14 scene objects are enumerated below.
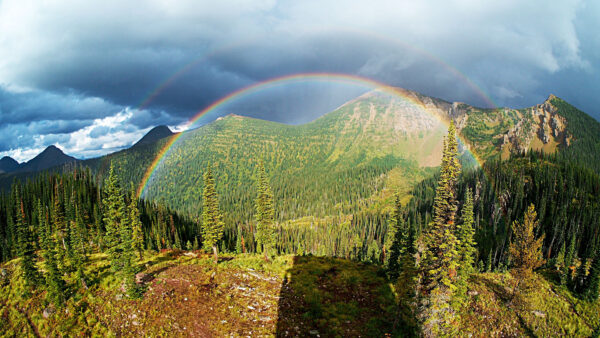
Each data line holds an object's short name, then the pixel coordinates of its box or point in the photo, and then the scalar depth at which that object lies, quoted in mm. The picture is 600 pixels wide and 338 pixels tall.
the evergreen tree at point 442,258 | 25188
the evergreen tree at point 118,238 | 29102
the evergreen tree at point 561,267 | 75625
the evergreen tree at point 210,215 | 44688
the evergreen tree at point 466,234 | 48919
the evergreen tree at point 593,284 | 66125
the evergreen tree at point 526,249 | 52500
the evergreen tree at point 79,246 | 36450
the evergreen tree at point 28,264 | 42594
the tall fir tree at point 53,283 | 35750
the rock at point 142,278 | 32559
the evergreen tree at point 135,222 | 63500
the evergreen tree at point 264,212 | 49000
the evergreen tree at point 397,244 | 41497
